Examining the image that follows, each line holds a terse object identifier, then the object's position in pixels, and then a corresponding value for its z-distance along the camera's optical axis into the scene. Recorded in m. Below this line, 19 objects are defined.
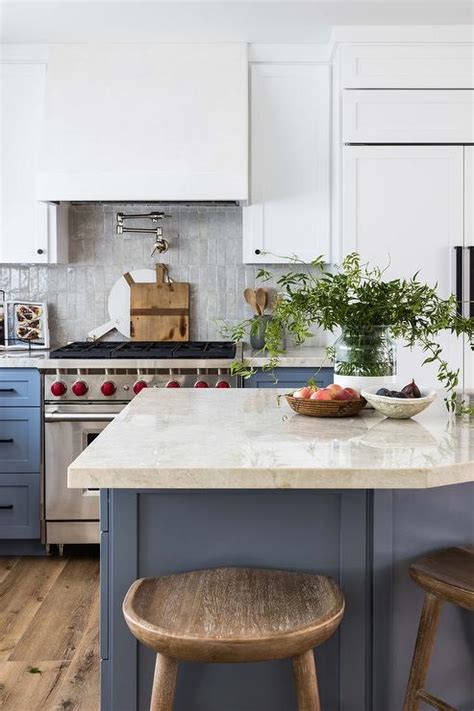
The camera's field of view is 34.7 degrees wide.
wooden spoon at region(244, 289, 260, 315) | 4.26
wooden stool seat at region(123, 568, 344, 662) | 1.40
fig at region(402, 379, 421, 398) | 2.14
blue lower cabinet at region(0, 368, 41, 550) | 3.69
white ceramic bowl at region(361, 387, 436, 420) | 2.08
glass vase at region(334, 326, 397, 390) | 2.25
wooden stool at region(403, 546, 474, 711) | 1.67
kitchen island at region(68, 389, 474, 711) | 1.79
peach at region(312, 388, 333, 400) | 2.14
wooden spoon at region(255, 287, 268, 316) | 4.26
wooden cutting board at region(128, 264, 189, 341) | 4.34
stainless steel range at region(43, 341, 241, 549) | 3.66
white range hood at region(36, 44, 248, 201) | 3.86
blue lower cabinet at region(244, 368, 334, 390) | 3.73
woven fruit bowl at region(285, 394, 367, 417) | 2.13
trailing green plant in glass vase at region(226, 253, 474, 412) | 2.15
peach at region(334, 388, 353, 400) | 2.14
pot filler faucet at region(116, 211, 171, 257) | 4.21
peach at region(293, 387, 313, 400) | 2.18
